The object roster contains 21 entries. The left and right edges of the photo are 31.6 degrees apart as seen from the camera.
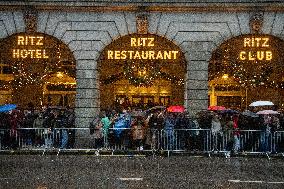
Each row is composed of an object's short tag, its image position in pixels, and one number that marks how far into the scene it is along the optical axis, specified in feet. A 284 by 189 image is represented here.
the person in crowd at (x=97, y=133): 64.64
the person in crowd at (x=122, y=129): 64.44
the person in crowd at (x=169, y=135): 63.21
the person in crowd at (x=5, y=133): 63.82
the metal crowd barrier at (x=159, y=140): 62.54
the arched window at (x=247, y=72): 78.18
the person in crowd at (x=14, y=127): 63.82
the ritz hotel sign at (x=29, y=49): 77.97
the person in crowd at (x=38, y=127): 64.18
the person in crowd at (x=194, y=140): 63.21
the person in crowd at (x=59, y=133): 64.54
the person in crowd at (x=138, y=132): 63.72
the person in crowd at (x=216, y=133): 62.75
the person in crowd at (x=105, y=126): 64.13
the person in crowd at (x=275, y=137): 62.07
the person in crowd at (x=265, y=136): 62.08
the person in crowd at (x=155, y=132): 63.46
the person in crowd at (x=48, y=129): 63.98
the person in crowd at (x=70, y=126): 67.60
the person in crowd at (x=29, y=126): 64.13
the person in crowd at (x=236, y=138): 62.53
